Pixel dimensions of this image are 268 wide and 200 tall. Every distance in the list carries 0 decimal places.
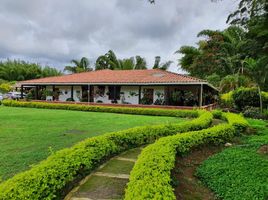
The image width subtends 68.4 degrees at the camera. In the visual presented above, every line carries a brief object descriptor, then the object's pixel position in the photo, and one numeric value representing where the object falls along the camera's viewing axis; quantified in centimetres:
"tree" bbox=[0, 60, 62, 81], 3536
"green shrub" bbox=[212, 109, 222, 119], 1130
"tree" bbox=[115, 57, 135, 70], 2744
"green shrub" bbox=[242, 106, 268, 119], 1135
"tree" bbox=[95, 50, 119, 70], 2888
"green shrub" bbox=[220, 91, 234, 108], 1438
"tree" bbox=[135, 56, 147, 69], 2781
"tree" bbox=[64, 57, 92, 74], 3064
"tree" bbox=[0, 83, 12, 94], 2882
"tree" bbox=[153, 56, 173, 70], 2608
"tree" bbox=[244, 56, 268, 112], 1165
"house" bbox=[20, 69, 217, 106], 1586
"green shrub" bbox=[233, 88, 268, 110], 1308
